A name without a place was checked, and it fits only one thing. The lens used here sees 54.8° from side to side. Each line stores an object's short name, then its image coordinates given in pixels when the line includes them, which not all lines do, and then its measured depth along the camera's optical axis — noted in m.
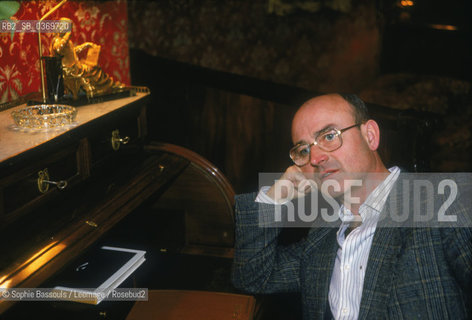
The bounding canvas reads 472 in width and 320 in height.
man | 1.45
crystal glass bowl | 1.48
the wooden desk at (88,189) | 1.23
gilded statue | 1.79
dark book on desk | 1.39
